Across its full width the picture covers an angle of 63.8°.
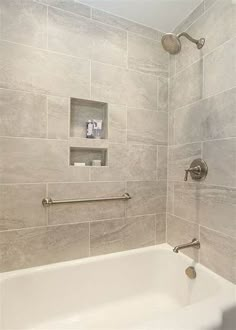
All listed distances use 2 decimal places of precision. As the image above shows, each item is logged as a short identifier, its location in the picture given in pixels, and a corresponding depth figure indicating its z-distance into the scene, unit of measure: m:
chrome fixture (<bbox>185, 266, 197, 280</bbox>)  1.27
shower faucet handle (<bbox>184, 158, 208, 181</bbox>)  1.27
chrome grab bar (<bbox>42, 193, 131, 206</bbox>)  1.25
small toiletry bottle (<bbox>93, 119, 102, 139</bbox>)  1.41
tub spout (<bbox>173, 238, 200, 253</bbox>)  1.29
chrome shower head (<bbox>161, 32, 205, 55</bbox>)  1.19
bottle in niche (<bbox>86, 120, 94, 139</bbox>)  1.39
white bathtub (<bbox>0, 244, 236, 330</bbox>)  1.14
